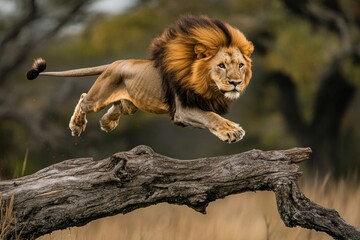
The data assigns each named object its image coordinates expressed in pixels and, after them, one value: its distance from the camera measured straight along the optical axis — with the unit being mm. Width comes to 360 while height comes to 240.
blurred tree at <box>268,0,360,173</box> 31750
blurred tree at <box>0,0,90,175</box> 33937
